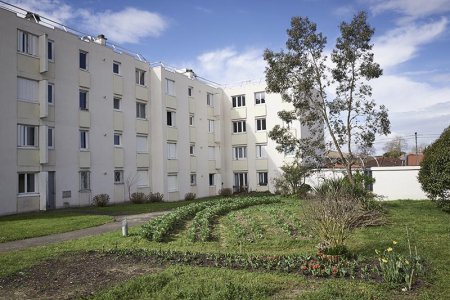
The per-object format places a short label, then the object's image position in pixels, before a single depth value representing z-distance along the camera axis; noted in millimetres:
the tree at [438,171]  16594
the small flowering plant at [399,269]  6703
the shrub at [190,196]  36094
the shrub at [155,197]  31688
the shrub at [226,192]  39512
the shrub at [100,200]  27094
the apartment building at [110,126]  23234
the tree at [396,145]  81194
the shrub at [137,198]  29953
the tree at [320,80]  20000
